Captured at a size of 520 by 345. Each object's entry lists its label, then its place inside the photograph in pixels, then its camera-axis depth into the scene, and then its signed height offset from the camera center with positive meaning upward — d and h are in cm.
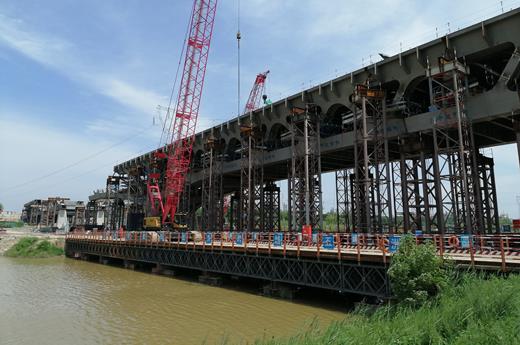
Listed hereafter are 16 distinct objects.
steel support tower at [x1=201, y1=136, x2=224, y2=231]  5475 +713
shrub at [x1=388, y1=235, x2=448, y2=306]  1464 -169
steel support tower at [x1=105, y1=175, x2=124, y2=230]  9188 +846
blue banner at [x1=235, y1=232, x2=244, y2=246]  3241 -65
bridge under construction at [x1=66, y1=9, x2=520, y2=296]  2311 +775
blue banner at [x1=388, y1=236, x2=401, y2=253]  1892 -66
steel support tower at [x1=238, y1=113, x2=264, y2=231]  4688 +904
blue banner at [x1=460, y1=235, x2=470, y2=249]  1922 -64
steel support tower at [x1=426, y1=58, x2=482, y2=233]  2780 +651
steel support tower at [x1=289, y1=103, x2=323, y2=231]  3919 +611
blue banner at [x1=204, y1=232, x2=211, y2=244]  3323 -57
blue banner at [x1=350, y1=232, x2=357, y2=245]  2437 -56
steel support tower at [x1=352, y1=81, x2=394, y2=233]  3250 +772
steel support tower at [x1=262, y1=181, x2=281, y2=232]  5616 +479
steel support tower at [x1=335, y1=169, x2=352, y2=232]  5107 +518
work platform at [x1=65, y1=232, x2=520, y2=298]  1880 -167
